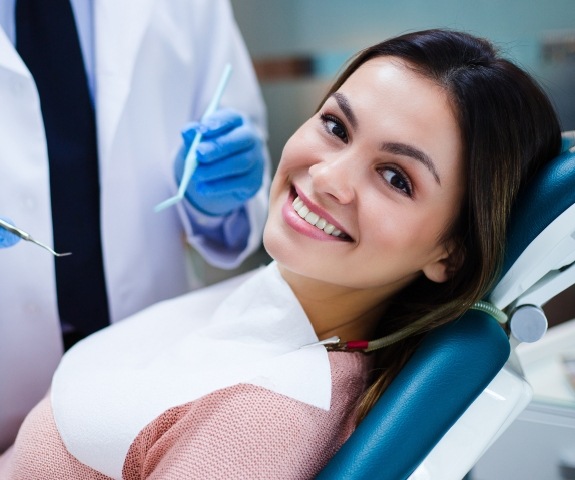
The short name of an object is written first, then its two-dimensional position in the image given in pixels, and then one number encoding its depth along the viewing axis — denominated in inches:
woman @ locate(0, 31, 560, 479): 35.9
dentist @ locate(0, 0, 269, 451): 45.5
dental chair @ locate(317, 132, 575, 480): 32.9
